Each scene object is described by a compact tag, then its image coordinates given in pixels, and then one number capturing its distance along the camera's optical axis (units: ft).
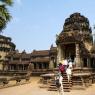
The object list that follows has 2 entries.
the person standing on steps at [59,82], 23.06
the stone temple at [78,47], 34.53
